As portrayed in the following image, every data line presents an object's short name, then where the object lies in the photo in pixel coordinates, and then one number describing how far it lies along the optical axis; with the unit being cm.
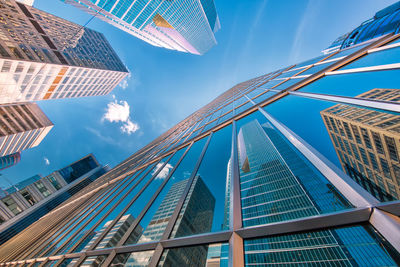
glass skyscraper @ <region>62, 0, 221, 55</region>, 5644
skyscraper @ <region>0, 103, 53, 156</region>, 4216
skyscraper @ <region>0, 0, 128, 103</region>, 2900
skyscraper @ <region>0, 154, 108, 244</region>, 4678
